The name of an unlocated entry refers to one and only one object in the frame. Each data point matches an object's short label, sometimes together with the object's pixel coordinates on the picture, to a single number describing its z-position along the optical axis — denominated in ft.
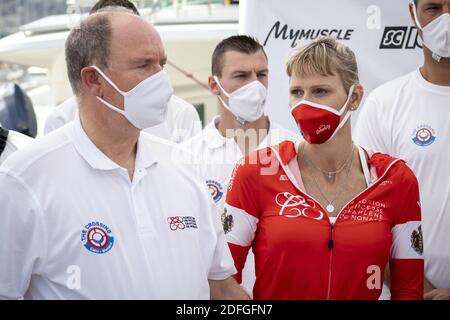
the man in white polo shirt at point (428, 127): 10.74
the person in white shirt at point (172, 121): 14.93
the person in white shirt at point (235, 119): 12.22
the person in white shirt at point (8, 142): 10.77
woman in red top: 8.87
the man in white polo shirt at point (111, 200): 7.63
